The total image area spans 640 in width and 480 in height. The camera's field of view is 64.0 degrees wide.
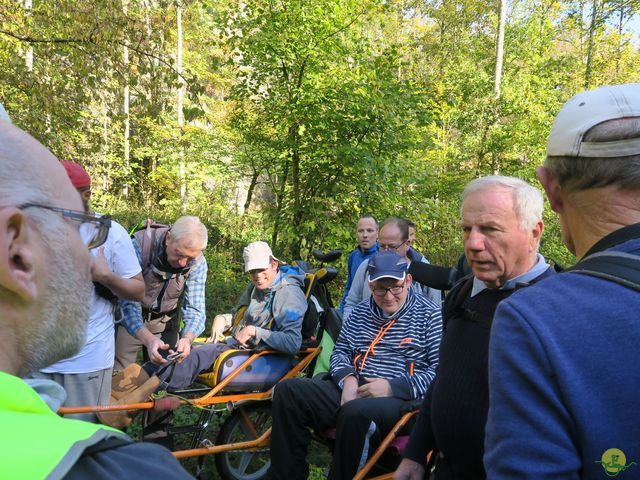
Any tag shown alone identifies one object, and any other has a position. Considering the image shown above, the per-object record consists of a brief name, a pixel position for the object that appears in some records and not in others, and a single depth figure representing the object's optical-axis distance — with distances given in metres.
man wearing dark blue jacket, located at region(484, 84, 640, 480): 0.88
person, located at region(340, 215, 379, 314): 5.81
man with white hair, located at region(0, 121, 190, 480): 0.55
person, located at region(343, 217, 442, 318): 4.57
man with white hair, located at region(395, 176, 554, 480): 1.79
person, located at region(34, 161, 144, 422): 2.73
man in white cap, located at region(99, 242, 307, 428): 3.48
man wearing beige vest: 3.52
